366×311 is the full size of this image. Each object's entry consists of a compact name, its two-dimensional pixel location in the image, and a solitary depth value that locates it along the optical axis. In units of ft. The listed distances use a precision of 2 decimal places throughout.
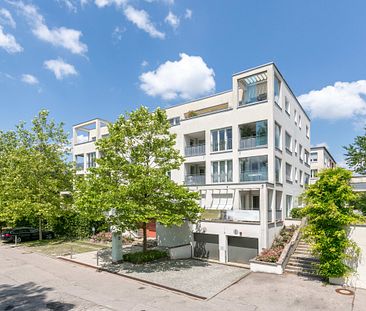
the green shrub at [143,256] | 62.03
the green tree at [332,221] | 46.11
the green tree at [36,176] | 85.71
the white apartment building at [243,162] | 64.59
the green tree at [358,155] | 84.49
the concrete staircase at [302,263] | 52.73
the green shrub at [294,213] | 81.73
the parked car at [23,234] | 92.99
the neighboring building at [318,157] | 171.22
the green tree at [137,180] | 54.60
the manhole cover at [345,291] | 43.57
